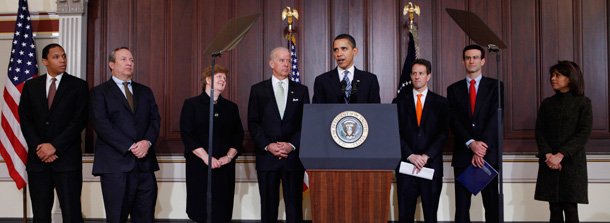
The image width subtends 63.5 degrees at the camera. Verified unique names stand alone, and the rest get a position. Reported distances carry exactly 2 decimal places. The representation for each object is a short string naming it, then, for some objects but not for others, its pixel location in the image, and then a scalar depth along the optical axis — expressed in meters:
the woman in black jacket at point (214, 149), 3.95
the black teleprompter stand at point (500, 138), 3.31
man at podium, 3.61
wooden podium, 2.80
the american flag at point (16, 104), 4.89
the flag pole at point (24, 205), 4.63
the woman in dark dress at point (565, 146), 3.78
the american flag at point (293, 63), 5.05
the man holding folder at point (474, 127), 3.90
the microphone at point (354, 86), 3.08
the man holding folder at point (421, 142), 3.82
